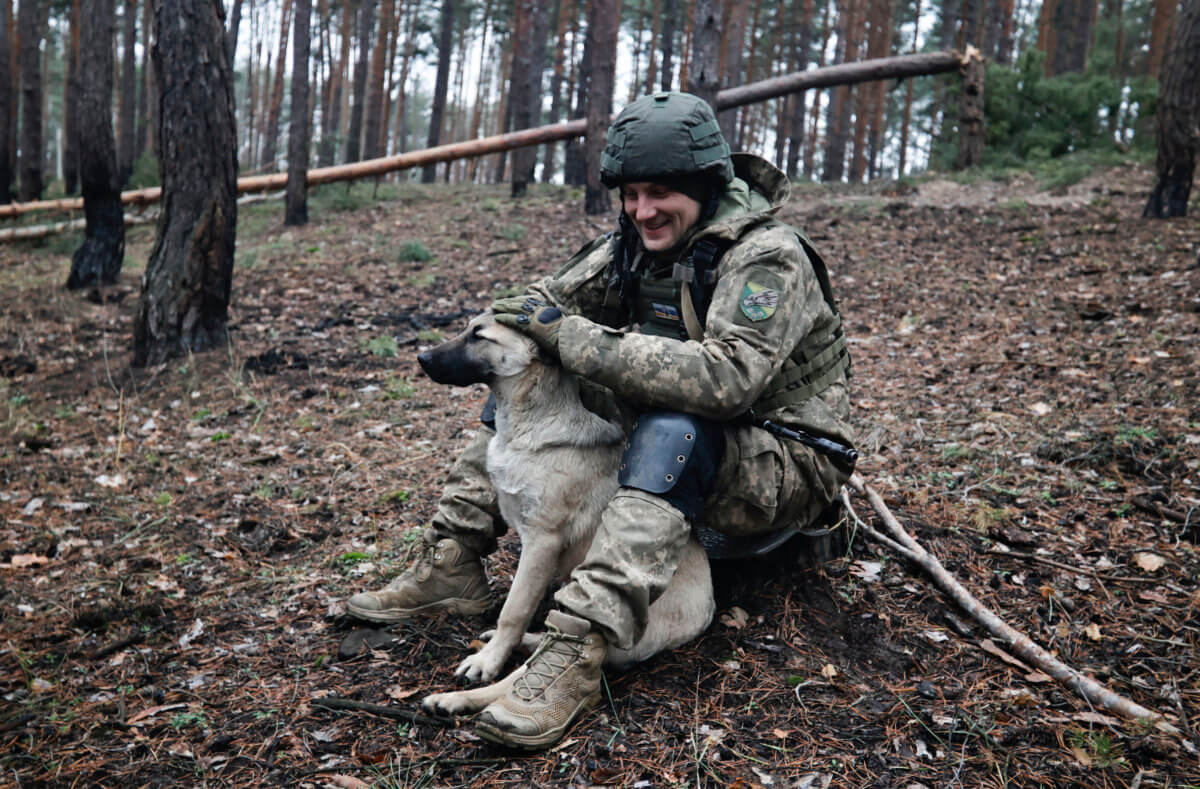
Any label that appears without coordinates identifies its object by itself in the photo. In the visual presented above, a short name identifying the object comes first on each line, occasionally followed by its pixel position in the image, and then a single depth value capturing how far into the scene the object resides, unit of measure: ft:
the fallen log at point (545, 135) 44.91
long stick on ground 9.19
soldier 8.84
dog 9.73
